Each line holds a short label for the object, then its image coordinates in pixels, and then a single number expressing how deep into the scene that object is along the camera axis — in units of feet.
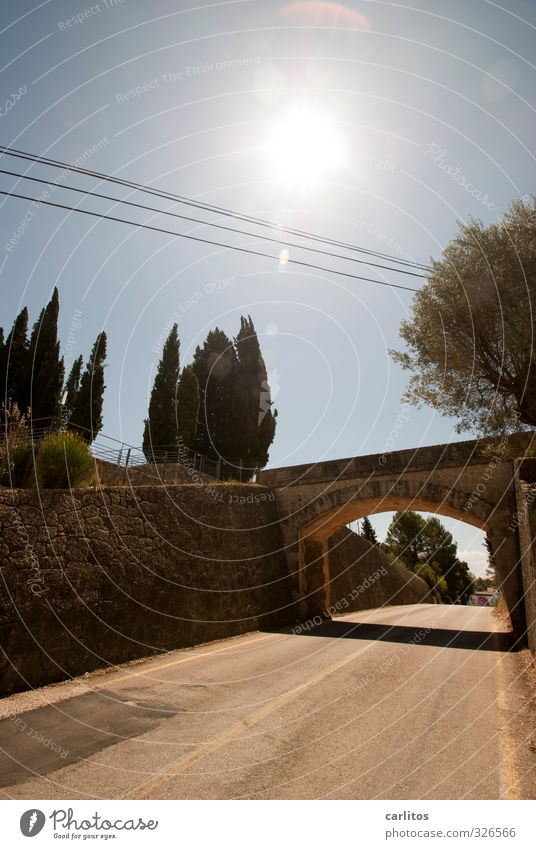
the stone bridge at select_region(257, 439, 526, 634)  50.78
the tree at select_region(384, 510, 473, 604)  209.56
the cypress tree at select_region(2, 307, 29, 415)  100.89
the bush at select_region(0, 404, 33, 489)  39.83
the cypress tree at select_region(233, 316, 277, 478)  120.88
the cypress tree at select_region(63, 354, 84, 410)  114.93
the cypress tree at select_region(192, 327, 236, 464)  121.80
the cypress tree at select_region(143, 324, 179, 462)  112.27
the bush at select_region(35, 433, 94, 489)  36.83
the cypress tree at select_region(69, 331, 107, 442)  108.17
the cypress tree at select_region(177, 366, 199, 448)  116.67
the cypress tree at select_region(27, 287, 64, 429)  102.17
